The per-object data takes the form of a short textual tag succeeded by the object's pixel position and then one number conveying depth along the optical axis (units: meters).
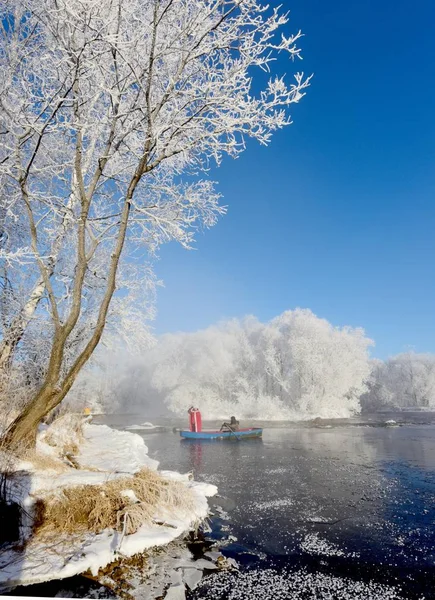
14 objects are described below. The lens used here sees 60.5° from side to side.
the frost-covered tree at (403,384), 61.06
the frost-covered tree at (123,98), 5.56
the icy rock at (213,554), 6.03
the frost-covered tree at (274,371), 44.03
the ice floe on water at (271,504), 8.84
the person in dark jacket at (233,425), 24.04
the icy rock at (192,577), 5.11
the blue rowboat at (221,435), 23.09
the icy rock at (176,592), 4.75
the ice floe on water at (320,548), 6.33
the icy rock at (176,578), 5.08
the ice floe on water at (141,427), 30.58
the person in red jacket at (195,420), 25.23
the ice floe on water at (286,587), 4.97
